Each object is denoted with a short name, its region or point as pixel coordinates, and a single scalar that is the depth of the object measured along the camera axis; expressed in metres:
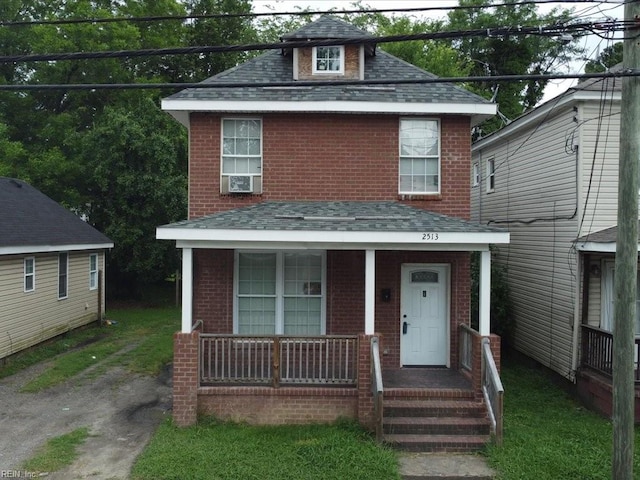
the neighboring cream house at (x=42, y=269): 13.42
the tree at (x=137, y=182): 22.36
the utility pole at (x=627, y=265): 5.95
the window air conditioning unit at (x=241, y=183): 10.92
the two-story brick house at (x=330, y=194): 10.55
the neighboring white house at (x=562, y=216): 10.88
